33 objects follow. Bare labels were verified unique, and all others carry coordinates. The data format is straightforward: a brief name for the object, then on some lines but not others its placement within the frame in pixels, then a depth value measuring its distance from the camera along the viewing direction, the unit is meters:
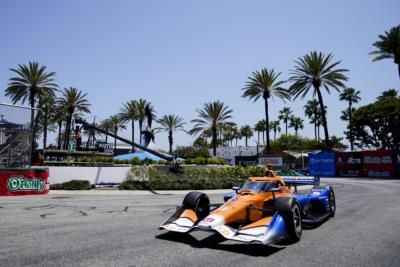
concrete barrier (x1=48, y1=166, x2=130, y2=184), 25.05
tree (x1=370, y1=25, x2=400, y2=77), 44.00
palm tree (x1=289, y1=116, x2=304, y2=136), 106.38
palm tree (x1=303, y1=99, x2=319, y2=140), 91.06
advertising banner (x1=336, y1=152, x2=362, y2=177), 45.88
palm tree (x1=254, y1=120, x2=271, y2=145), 110.56
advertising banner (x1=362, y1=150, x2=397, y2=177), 41.66
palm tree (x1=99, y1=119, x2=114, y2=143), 94.38
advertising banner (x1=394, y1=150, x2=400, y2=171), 40.97
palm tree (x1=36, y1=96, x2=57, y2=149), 65.88
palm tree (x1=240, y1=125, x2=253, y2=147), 130.25
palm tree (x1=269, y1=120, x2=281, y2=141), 117.25
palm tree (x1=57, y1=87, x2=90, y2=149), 55.75
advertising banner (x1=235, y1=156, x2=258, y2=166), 51.67
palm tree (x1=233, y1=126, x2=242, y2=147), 127.59
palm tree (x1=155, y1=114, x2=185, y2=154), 76.94
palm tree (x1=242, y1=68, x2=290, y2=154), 49.89
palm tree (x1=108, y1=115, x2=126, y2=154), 90.44
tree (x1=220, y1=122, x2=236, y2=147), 128.50
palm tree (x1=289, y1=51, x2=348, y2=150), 46.53
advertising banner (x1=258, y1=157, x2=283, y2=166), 43.00
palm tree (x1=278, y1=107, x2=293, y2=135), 107.06
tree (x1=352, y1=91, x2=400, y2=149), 59.00
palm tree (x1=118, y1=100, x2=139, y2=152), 72.88
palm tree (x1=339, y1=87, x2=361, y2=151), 76.31
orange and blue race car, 7.23
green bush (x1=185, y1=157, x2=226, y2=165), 33.20
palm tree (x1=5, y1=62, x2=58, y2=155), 47.17
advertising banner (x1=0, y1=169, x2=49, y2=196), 19.67
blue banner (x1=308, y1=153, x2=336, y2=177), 38.47
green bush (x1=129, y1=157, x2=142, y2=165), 32.38
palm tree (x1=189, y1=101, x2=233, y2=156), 57.84
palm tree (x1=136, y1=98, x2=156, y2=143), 70.00
